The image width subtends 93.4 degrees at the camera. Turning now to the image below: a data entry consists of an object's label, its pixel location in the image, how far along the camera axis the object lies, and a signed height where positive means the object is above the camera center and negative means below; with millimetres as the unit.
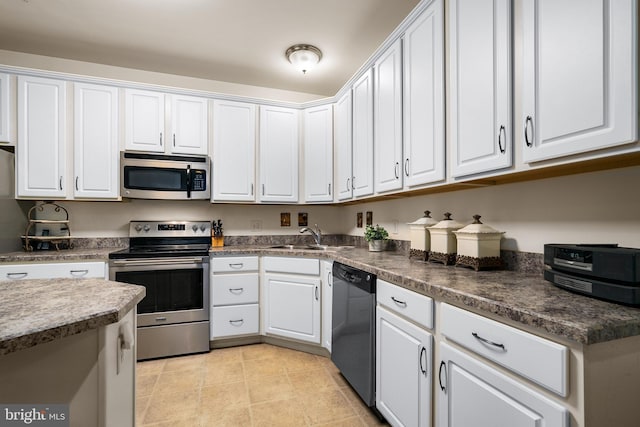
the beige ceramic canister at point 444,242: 1714 -167
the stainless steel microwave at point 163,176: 2674 +335
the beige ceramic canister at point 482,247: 1518 -173
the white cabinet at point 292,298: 2545 -742
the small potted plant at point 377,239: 2512 -218
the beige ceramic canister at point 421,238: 1910 -160
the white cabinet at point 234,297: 2652 -750
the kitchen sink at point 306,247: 3135 -362
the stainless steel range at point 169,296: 2453 -703
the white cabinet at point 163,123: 2706 +829
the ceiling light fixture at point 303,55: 2631 +1417
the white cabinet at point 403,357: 1283 -683
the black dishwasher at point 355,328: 1690 -721
